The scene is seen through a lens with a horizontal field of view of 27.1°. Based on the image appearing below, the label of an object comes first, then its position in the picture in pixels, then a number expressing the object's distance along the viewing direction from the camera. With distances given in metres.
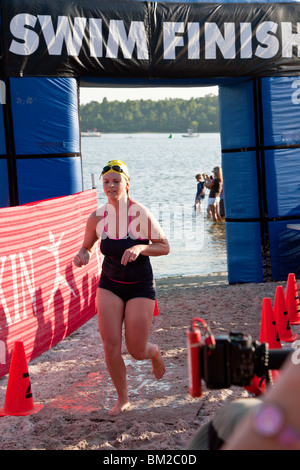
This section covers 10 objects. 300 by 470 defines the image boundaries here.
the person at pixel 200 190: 22.11
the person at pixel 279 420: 1.15
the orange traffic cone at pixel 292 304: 7.61
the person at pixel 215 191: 18.78
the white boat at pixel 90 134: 164.84
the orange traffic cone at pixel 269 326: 6.21
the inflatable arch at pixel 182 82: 8.62
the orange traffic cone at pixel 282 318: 6.84
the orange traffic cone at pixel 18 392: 4.93
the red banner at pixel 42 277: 6.04
